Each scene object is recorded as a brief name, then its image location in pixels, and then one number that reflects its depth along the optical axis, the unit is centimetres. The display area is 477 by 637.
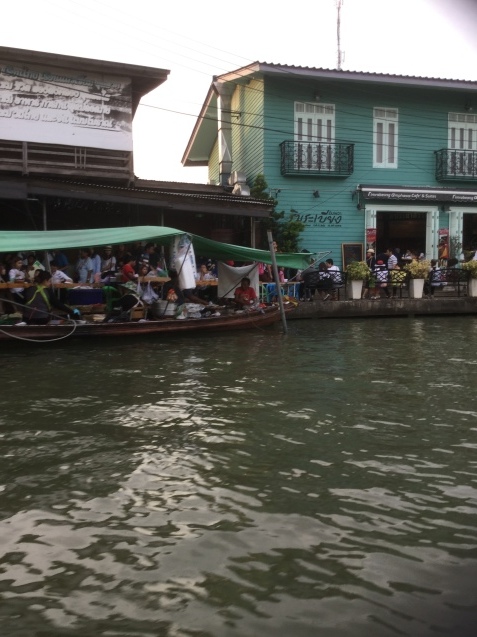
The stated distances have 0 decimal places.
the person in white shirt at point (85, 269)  1741
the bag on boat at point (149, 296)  1491
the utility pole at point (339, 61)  2864
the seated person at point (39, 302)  1337
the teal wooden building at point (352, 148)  2233
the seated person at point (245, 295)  1684
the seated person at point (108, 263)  1634
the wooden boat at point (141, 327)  1270
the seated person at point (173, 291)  1492
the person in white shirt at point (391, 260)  2077
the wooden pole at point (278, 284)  1586
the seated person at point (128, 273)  1482
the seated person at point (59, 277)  1545
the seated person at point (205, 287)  1698
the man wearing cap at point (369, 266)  1919
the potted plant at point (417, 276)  1916
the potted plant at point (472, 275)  1964
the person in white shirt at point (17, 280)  1438
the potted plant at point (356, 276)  1872
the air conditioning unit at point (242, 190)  2159
